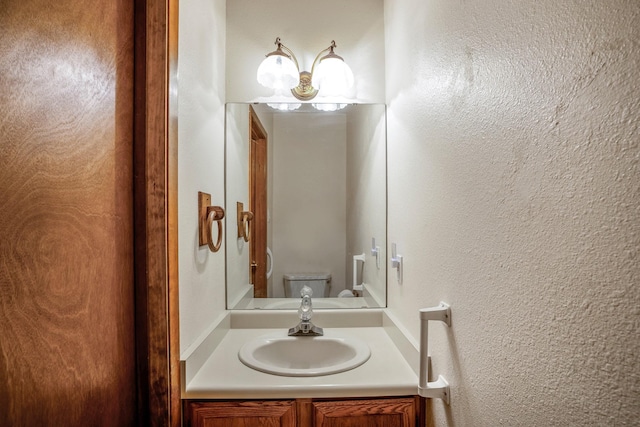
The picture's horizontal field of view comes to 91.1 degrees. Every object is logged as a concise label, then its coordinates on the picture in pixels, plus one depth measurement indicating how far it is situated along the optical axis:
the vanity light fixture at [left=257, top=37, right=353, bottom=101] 1.54
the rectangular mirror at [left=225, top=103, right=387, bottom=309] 1.60
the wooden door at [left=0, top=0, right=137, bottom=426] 0.56
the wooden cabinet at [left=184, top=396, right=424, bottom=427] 1.01
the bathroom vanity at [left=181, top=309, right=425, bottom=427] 1.01
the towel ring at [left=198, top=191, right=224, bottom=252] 1.16
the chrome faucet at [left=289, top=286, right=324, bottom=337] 1.40
